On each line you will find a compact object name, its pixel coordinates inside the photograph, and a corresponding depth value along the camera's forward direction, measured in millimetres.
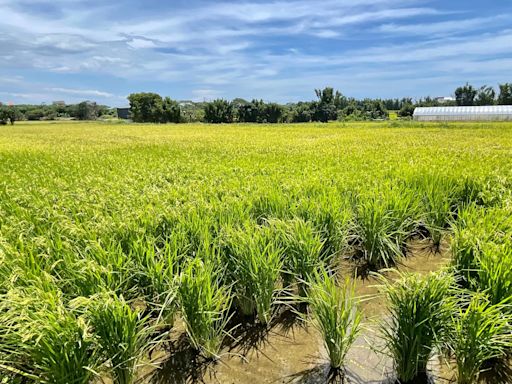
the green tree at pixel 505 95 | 56312
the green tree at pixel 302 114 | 64125
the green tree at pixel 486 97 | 63947
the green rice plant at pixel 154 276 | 2926
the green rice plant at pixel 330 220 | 4047
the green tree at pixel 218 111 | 63281
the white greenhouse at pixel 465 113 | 40125
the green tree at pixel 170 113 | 64000
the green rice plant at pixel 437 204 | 4969
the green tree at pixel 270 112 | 63000
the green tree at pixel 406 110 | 66369
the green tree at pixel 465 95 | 67356
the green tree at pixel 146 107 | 65125
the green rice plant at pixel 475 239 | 3186
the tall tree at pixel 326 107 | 62312
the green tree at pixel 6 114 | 55875
